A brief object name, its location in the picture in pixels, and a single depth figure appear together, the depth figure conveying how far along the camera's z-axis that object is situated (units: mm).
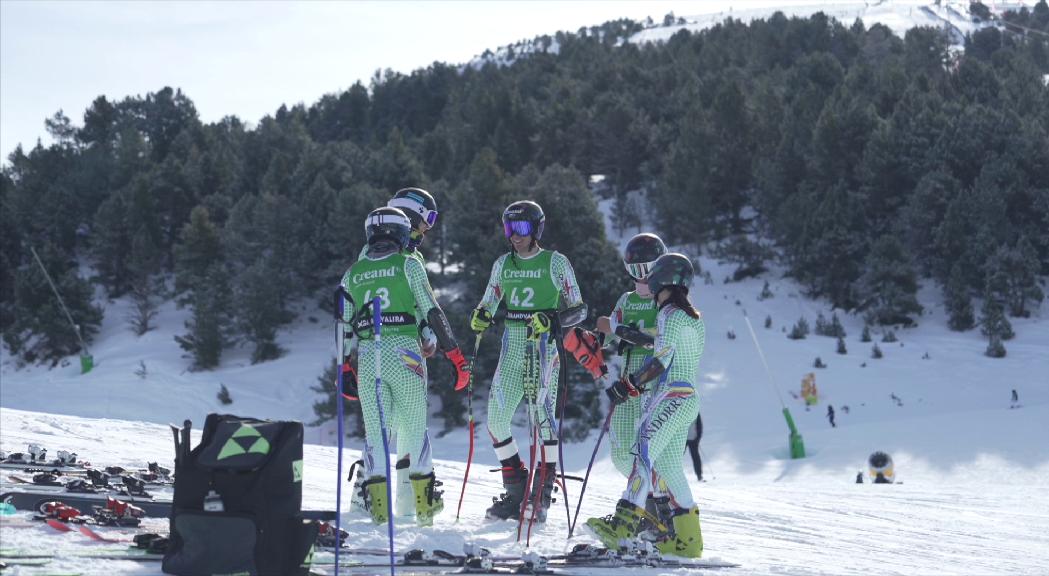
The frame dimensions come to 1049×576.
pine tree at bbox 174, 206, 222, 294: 45438
